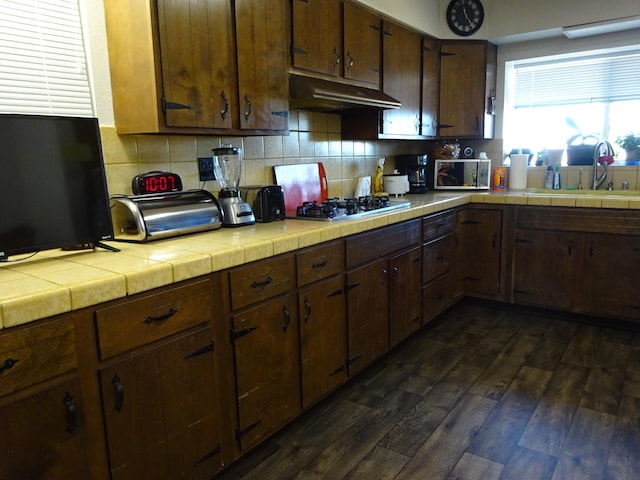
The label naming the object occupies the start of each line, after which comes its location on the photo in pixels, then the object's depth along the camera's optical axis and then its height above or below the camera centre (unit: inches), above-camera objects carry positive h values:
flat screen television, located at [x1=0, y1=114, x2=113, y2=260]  56.2 -2.6
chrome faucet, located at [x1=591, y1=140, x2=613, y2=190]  142.6 -2.3
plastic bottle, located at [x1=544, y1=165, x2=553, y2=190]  152.3 -8.2
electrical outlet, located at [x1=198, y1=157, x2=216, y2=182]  91.7 -1.6
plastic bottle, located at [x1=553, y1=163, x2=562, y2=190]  150.6 -8.6
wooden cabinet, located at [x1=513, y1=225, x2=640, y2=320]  122.8 -32.3
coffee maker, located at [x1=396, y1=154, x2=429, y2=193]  147.6 -4.5
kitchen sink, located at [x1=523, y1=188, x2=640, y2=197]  137.0 -12.2
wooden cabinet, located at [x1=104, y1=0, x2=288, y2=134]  71.3 +15.6
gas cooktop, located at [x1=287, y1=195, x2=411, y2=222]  93.6 -10.9
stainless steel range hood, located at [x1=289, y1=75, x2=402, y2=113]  93.1 +12.6
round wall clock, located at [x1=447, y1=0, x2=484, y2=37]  146.5 +42.5
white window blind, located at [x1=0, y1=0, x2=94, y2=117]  67.1 +15.4
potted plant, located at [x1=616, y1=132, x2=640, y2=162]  140.9 +1.6
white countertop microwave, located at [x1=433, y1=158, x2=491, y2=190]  151.2 -6.3
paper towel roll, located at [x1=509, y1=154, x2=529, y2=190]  154.1 -6.1
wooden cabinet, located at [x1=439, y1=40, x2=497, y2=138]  148.7 +20.8
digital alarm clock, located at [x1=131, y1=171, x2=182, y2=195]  79.2 -3.6
